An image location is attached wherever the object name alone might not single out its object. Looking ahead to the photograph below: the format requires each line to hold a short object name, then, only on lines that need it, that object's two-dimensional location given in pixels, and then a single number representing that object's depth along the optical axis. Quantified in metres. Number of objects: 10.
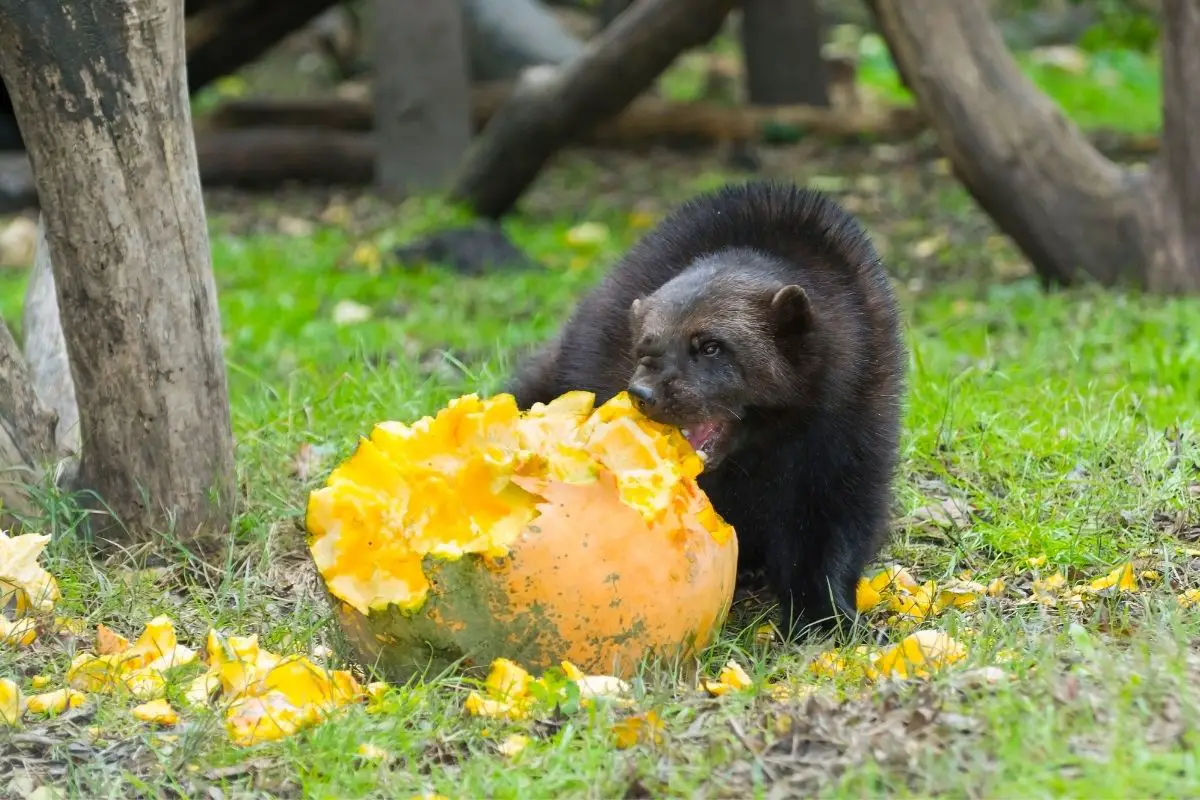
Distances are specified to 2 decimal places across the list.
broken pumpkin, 6.95
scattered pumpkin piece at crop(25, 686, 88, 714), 7.05
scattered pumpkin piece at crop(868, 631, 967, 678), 6.82
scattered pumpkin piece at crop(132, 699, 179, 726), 6.91
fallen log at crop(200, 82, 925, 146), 24.36
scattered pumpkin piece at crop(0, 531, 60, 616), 8.00
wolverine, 7.79
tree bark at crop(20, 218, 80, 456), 10.11
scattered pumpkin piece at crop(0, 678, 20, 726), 6.93
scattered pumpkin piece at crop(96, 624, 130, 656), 7.75
